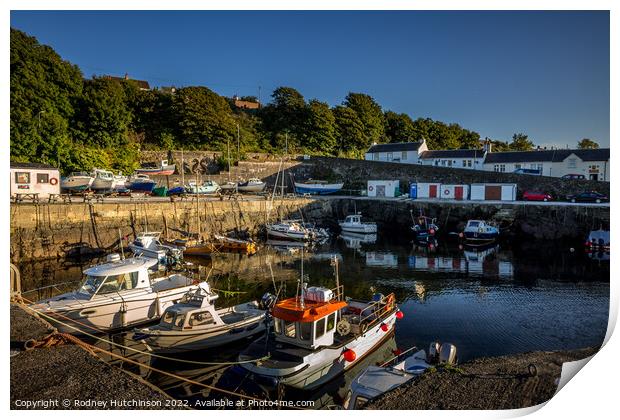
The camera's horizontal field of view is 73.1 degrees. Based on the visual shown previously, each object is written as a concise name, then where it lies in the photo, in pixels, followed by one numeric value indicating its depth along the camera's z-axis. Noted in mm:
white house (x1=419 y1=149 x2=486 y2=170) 34062
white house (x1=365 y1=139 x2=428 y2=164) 37531
